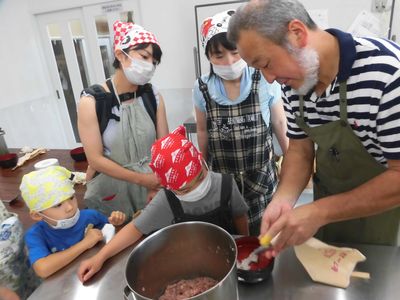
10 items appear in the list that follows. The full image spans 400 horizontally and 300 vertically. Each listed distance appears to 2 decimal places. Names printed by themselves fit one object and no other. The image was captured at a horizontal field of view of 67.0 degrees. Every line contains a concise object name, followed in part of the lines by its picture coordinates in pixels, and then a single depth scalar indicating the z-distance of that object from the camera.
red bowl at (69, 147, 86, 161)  1.98
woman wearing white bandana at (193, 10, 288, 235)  1.28
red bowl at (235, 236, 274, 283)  0.75
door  3.36
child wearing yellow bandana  1.03
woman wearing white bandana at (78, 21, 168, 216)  1.28
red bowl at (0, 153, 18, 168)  2.04
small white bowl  1.56
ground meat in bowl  0.78
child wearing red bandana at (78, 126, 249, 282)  0.97
